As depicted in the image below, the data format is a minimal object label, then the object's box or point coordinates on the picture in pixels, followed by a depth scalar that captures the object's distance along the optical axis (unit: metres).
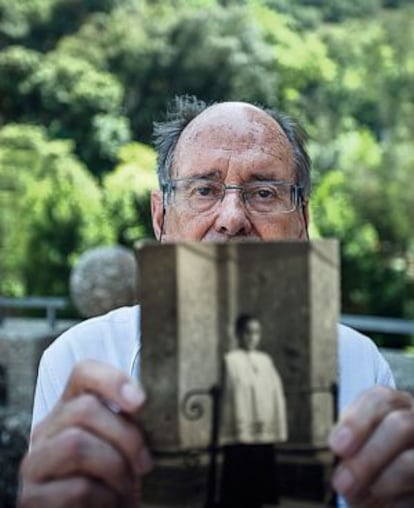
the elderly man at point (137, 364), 0.76
